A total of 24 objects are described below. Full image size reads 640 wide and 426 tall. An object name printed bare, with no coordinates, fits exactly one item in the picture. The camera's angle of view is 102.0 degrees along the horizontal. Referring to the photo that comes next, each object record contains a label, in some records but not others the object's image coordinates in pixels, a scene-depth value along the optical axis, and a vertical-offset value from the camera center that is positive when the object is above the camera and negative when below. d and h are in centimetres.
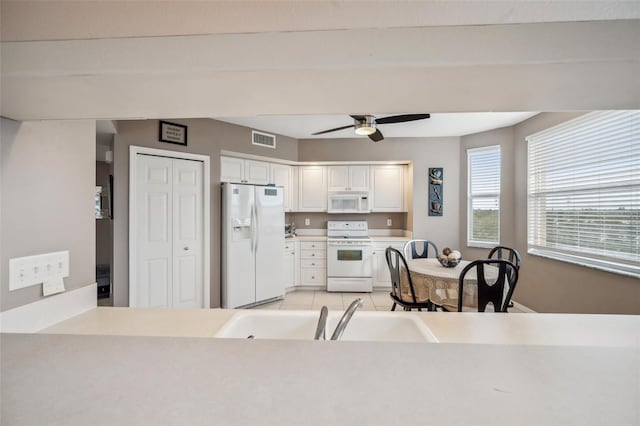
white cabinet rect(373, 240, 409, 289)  431 -88
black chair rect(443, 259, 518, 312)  195 -56
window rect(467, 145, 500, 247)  385 +26
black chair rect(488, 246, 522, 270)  260 -46
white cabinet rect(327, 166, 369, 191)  463 +62
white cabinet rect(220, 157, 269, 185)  374 +63
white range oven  427 -87
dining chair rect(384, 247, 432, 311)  252 -77
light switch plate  81 -19
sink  116 -53
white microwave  456 +17
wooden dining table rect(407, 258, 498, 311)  214 -64
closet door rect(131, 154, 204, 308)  289 -24
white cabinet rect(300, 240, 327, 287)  439 -86
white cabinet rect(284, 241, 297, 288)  428 -87
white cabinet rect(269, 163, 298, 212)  436 +55
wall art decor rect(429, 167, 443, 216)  437 +35
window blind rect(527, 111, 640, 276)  219 +22
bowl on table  261 -50
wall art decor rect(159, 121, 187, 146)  300 +94
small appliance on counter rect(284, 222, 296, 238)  474 -33
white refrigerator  344 -45
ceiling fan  282 +101
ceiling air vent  395 +115
